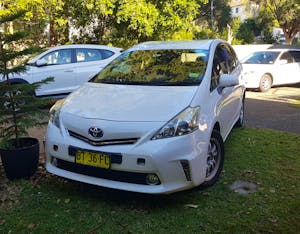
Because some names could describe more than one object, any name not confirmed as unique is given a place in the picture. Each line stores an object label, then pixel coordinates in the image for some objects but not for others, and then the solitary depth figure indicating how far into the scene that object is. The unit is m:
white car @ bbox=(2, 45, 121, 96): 6.13
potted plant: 2.82
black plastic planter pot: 2.83
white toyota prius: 2.34
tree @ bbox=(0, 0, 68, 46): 8.36
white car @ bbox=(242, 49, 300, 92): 8.54
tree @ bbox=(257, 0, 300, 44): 17.51
